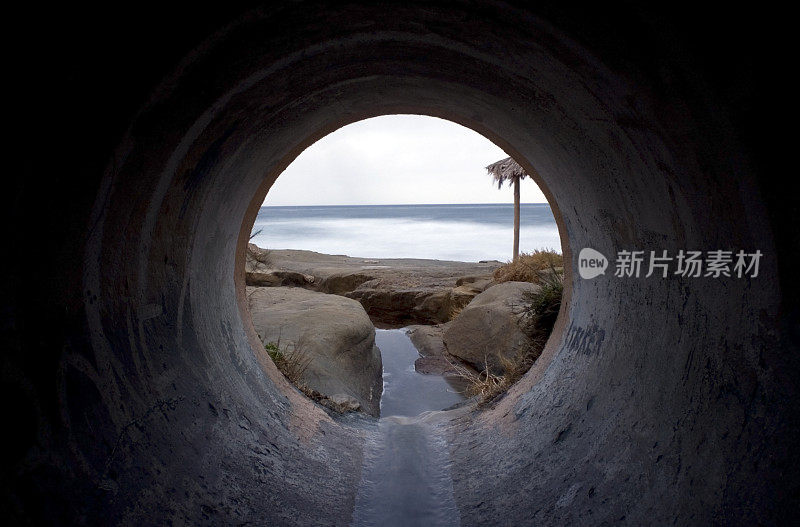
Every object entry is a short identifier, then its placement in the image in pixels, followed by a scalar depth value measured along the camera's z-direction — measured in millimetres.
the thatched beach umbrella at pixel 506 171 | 15945
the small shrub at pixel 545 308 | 6448
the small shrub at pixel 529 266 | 10898
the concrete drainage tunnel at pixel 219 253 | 1784
